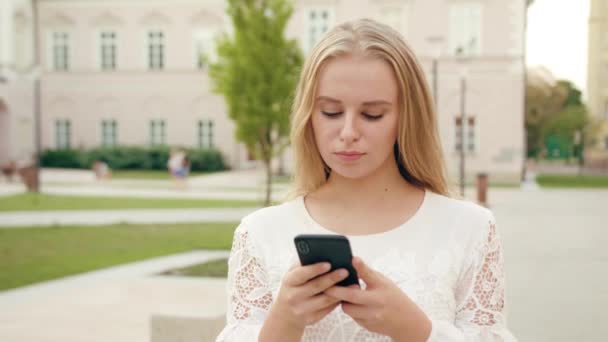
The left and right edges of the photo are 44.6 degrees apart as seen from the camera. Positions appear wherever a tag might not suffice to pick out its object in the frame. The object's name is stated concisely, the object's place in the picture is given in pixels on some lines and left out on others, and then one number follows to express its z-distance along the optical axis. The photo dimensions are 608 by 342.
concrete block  5.62
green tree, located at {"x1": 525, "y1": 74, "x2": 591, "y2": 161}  55.41
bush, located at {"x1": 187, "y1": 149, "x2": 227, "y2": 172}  38.81
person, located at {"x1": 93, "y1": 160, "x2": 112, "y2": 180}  32.66
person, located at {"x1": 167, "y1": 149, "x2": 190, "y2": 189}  28.08
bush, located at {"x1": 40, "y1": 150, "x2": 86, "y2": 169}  40.16
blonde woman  2.07
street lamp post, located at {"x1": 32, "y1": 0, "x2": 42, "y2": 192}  40.78
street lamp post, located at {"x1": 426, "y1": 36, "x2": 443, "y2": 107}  20.80
